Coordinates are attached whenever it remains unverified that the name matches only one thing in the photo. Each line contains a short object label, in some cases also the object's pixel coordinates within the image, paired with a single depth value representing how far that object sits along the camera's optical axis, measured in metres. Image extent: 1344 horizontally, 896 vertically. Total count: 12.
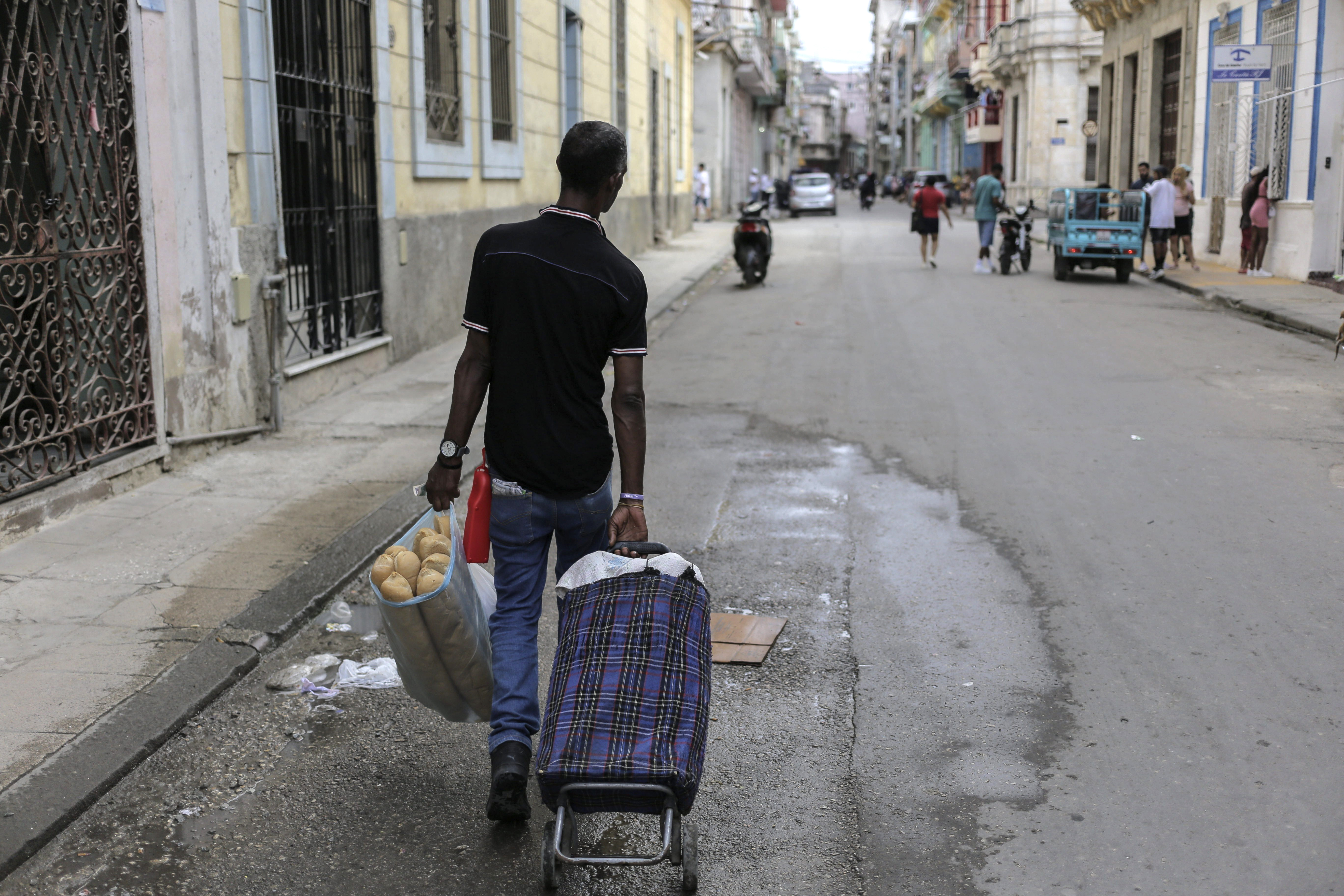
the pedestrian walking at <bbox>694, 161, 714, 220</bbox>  39.69
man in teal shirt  20.92
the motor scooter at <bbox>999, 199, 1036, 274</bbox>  20.64
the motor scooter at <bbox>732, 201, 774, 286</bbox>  19.69
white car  46.16
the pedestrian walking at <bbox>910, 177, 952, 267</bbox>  21.88
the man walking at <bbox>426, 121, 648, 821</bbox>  3.29
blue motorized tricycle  19.25
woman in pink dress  19.33
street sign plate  18.55
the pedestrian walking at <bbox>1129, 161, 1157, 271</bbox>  21.81
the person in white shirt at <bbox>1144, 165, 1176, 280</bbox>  20.30
